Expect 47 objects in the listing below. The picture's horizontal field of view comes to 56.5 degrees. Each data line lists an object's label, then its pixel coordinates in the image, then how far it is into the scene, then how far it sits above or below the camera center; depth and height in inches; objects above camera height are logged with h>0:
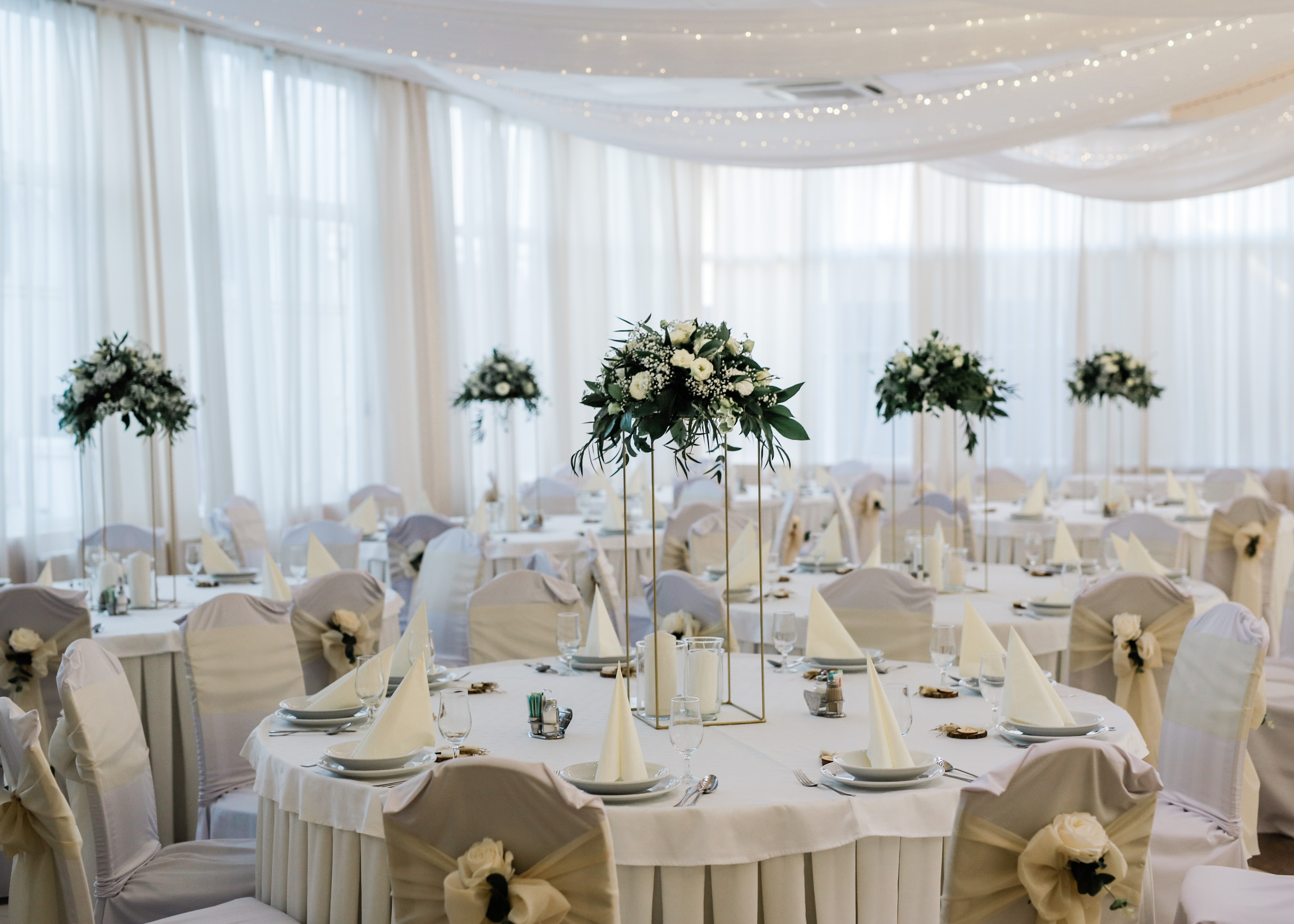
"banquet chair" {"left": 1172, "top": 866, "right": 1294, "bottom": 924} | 102.2 -44.4
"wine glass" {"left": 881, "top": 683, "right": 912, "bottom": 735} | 103.4 -26.2
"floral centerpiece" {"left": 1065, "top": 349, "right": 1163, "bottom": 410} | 331.9 +5.3
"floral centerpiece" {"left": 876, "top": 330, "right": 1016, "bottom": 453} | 203.2 +3.1
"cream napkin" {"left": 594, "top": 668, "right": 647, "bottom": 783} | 98.7 -28.5
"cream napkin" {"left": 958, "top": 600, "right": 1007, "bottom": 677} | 139.9 -28.6
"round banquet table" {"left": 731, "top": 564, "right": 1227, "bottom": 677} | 173.8 -32.5
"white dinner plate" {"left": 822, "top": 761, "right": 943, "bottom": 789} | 97.9 -31.1
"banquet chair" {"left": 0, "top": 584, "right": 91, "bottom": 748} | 163.8 -28.3
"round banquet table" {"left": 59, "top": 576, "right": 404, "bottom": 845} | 172.7 -43.1
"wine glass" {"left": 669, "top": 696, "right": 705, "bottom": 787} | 96.2 -25.5
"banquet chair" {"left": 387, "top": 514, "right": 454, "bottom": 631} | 273.4 -29.6
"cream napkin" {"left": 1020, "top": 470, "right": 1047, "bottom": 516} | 311.4 -27.0
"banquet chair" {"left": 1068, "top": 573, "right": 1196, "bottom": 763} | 158.4 -32.4
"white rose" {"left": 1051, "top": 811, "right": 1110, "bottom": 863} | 82.8 -30.4
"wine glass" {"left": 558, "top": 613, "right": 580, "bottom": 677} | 137.0 -25.6
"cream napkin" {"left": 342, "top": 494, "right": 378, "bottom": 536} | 307.6 -27.3
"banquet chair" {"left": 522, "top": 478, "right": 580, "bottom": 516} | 370.9 -28.2
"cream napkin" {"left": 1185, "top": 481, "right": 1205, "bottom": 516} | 312.7 -28.2
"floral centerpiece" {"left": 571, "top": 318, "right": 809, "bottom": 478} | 109.5 +1.2
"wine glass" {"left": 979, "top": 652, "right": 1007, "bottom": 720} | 117.2 -27.1
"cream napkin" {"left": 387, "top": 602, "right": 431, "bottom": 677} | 135.6 -26.9
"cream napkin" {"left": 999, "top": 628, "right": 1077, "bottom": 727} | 114.4 -28.7
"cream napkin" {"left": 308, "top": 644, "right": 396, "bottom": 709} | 123.2 -29.3
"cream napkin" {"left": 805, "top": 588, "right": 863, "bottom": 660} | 146.8 -29.0
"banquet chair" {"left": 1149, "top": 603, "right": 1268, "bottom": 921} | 125.4 -39.0
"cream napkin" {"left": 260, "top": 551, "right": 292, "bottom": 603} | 197.3 -28.2
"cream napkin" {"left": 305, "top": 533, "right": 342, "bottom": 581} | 219.8 -27.4
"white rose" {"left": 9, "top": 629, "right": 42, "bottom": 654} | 161.5 -30.1
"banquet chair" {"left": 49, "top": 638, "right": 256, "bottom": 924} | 116.6 -41.2
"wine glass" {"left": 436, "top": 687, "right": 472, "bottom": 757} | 103.1 -26.3
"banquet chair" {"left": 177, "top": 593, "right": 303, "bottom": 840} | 145.1 -33.1
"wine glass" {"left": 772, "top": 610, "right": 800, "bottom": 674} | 132.2 -25.4
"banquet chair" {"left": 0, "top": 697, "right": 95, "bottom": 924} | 100.7 -36.5
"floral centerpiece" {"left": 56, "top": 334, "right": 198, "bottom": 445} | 199.8 +4.1
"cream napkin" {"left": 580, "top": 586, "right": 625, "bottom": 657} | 152.7 -29.6
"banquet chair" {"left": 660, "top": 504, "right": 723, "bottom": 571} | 289.6 -33.4
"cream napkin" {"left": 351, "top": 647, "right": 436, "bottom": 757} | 105.9 -28.1
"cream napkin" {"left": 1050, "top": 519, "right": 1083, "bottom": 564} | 225.8 -28.0
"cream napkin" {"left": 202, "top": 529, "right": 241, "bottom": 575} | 227.3 -28.0
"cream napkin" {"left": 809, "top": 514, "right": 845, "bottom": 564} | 233.6 -28.0
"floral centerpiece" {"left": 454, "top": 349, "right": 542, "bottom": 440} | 321.1 +6.6
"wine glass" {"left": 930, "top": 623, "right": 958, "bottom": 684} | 126.4 -25.9
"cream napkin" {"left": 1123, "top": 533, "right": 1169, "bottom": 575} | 205.9 -28.0
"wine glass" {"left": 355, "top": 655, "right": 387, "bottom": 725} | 114.7 -25.9
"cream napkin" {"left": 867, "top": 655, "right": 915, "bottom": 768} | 100.1 -28.2
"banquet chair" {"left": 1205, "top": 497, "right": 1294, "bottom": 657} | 254.5 -32.7
